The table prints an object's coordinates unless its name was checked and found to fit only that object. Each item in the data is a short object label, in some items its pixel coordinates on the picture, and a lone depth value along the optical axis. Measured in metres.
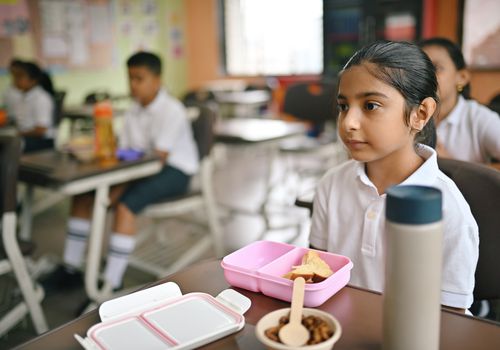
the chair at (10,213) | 1.71
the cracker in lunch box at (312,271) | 0.79
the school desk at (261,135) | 2.64
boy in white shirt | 2.34
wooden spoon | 0.59
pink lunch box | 0.76
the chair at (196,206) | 2.46
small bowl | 0.56
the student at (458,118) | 1.83
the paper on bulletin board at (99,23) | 5.96
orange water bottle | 2.14
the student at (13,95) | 4.05
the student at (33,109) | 3.81
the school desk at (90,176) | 1.88
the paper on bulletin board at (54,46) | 5.51
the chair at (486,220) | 1.06
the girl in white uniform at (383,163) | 0.93
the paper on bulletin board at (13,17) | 5.07
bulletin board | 5.16
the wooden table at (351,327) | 0.65
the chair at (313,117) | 3.59
